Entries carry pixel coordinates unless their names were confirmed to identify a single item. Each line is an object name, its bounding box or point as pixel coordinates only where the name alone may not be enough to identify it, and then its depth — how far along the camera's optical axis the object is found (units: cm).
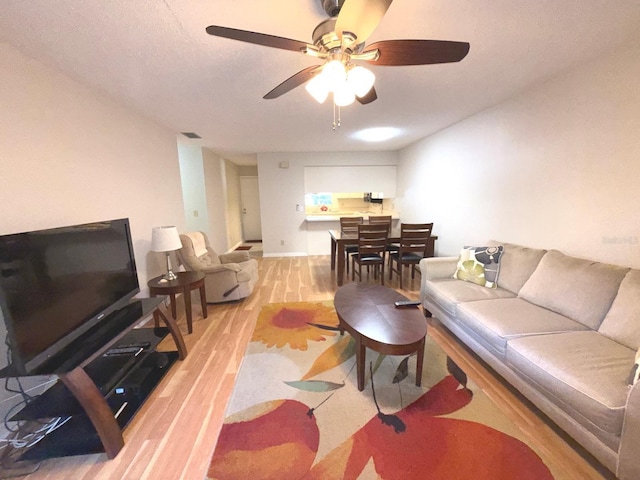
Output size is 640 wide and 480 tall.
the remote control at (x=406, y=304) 213
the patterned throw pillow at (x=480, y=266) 258
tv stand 136
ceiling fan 106
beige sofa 118
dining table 384
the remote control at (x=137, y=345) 196
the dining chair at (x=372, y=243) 368
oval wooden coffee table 167
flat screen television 125
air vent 376
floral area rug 131
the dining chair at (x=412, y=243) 370
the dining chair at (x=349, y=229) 427
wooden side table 257
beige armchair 318
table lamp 260
